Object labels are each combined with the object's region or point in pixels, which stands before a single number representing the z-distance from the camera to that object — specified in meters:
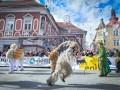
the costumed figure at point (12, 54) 2.86
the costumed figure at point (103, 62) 2.48
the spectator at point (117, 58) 3.30
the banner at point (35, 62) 4.17
